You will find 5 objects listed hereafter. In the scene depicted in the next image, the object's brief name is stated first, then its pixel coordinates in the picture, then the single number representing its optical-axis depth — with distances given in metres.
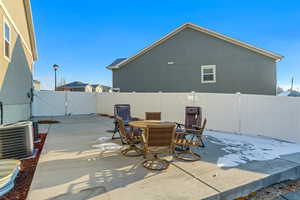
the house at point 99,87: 33.19
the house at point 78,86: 27.03
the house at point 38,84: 20.47
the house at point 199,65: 10.34
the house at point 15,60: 5.42
